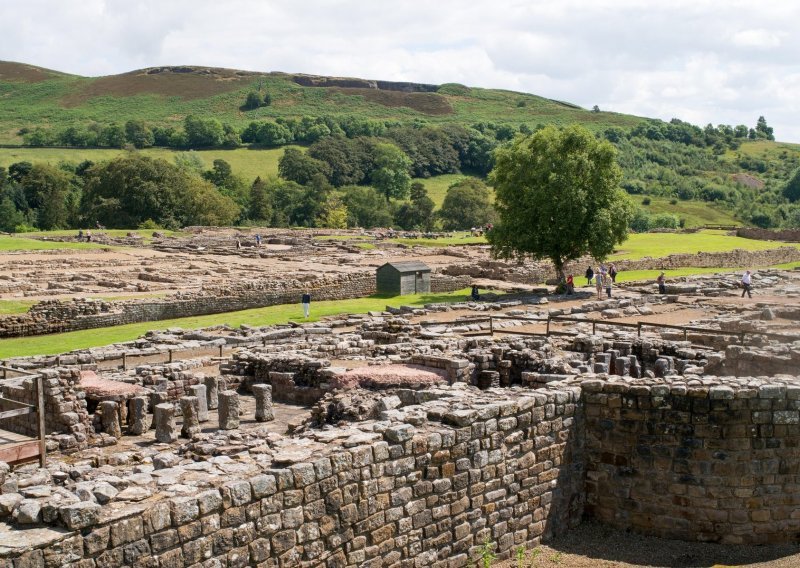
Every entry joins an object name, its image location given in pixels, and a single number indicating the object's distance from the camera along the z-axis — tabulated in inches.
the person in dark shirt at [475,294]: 1818.4
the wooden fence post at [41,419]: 529.0
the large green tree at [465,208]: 4485.7
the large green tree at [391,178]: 5585.6
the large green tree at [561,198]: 1841.8
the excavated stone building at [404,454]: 344.2
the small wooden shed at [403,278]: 1953.7
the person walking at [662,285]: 1817.2
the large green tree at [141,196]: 3855.8
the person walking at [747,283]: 1731.1
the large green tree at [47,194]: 4097.0
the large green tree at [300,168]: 5634.8
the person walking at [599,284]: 1774.1
